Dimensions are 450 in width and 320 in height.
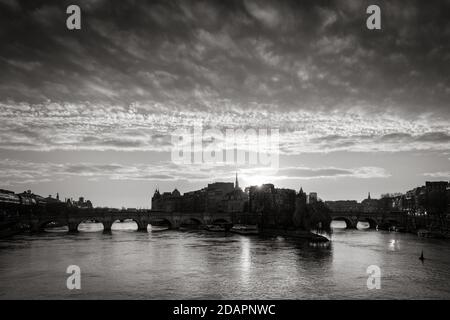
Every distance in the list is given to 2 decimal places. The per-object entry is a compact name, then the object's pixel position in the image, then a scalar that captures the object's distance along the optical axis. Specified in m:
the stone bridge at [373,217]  139.59
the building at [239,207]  197.00
